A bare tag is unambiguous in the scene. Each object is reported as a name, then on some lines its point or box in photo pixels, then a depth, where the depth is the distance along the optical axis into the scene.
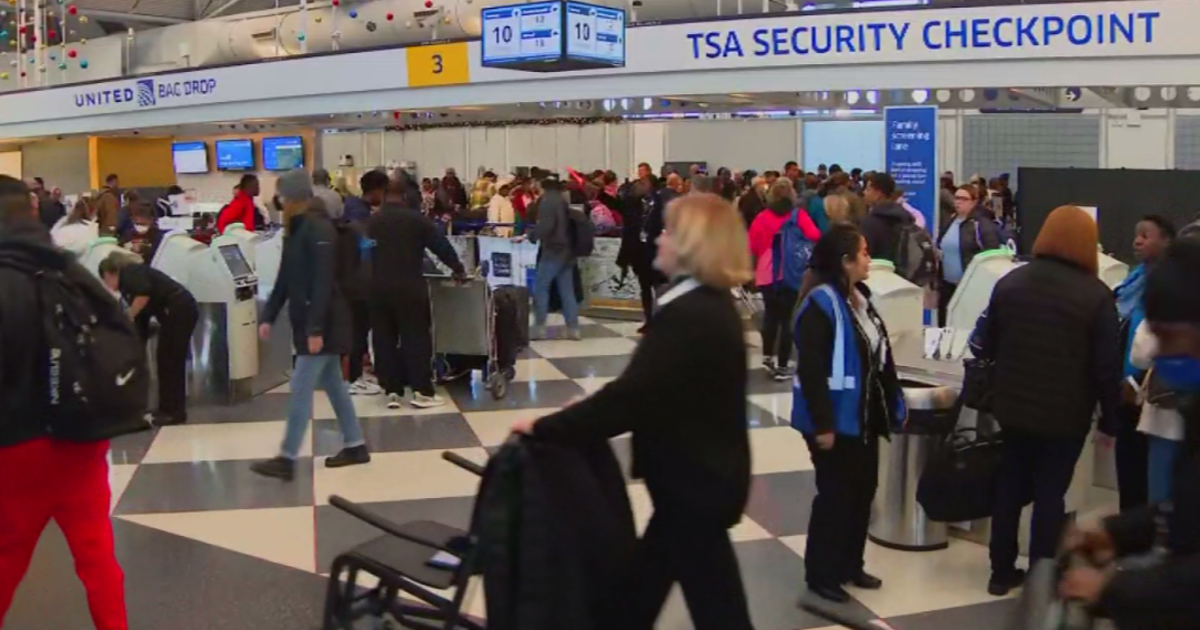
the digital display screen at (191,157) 24.14
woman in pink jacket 8.69
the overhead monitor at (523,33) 11.24
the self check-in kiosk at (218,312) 7.90
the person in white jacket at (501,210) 14.01
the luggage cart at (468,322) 8.21
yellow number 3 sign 13.59
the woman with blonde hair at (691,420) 2.98
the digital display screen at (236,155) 23.56
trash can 5.01
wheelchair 3.42
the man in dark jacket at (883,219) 8.20
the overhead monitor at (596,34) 11.27
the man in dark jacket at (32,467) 3.36
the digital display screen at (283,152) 22.81
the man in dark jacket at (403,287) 7.53
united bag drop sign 16.58
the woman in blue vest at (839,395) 4.27
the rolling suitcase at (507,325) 8.38
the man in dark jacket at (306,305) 6.06
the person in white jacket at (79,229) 7.75
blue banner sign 10.27
